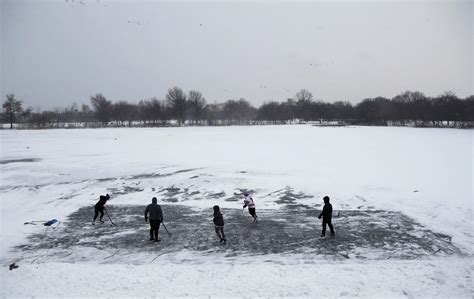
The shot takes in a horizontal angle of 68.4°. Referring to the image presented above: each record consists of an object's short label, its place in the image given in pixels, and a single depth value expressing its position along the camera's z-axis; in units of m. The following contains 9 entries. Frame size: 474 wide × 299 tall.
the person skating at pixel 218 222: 11.74
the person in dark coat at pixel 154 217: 11.80
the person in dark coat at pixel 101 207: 13.82
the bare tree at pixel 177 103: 112.94
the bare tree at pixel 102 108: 108.53
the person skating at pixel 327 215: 12.02
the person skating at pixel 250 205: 13.70
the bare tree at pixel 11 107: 94.25
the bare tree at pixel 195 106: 119.50
